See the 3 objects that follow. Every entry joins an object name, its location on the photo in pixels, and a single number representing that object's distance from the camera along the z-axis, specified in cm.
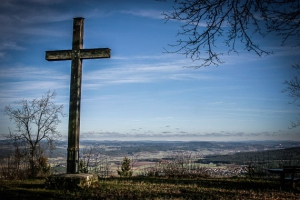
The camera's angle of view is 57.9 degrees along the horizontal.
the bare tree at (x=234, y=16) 475
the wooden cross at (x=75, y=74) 833
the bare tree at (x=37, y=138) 1308
